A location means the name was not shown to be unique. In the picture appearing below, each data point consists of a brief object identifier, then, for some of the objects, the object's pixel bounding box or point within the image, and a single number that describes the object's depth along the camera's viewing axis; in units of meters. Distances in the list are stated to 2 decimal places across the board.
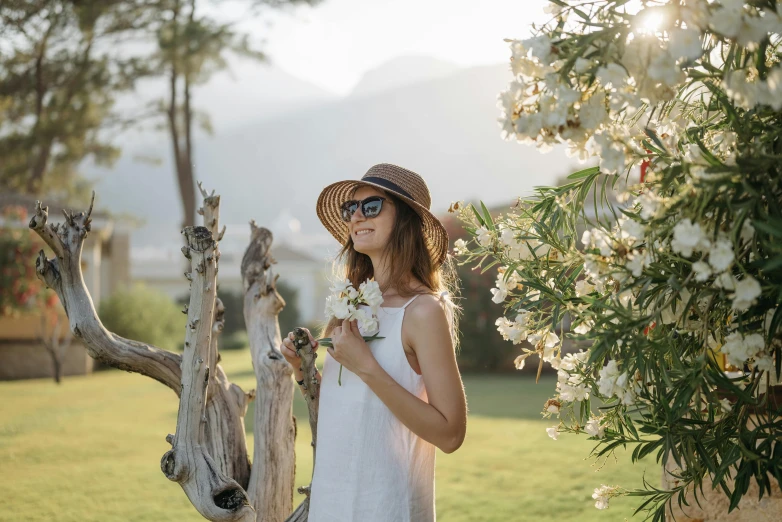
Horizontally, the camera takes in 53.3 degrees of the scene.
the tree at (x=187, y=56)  21.19
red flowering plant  13.54
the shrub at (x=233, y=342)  21.08
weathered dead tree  3.14
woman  2.24
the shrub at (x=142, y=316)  16.89
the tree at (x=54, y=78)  21.33
